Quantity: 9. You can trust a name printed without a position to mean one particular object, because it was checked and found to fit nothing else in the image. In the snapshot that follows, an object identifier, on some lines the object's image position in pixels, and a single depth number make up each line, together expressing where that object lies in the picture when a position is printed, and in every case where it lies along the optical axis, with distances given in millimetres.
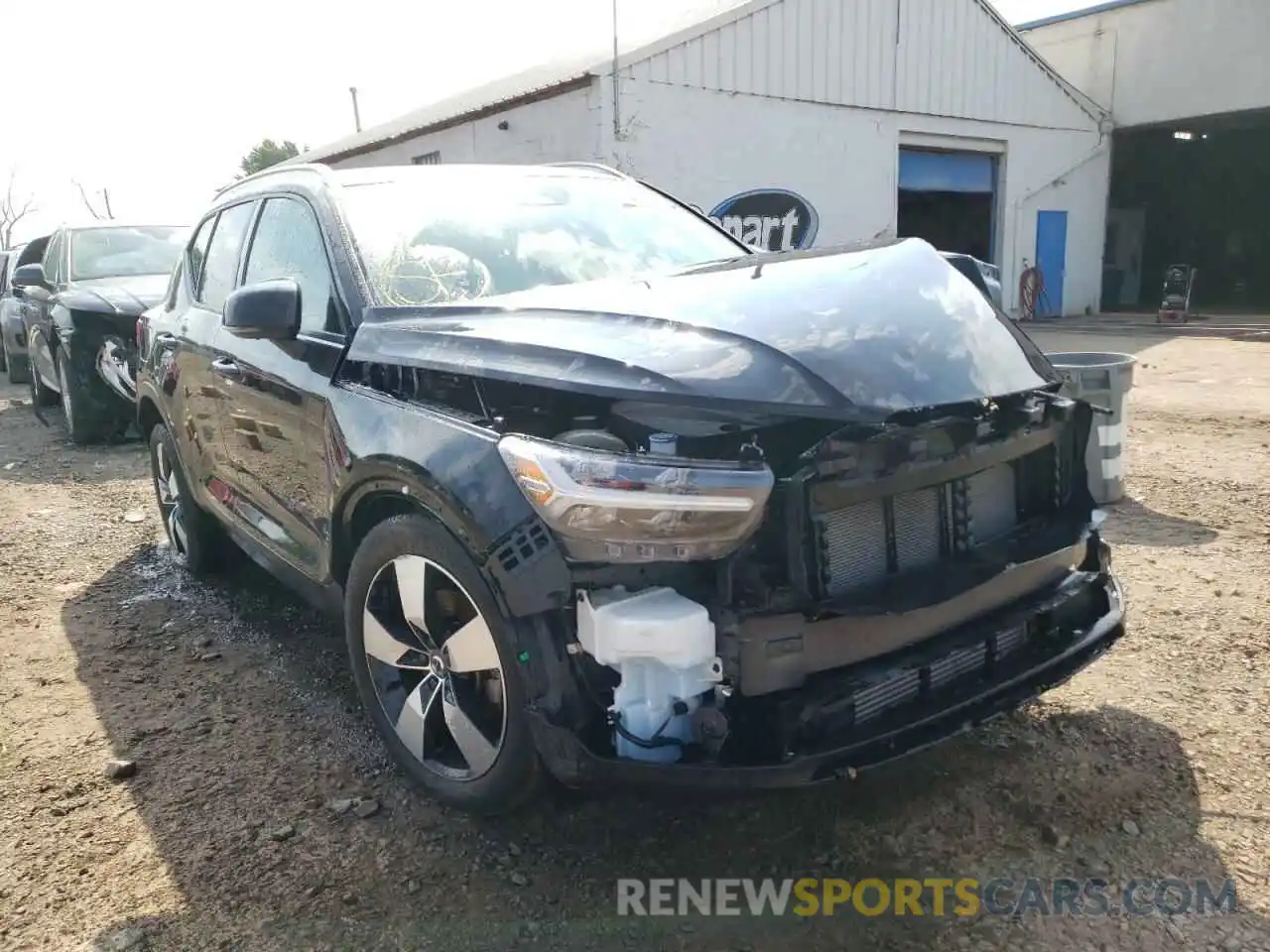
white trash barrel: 5289
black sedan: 7746
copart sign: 14086
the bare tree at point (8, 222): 48031
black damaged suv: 2072
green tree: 44125
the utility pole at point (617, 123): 12148
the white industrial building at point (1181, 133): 18422
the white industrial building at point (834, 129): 12781
